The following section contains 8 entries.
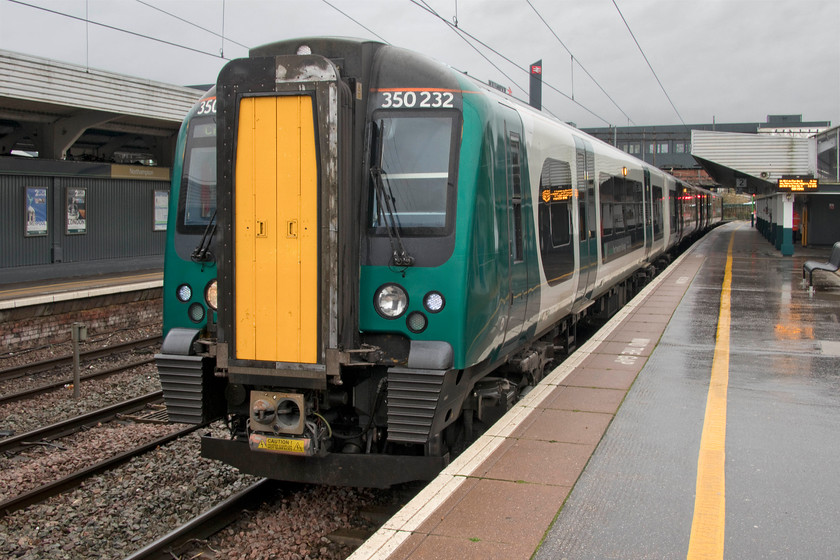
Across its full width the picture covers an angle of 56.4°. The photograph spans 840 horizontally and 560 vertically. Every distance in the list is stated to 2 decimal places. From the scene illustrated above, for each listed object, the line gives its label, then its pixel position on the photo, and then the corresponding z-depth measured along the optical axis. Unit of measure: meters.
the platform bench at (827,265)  16.77
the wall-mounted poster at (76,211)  19.08
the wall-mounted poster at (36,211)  17.89
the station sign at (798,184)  26.31
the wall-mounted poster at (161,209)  22.14
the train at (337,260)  4.95
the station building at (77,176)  17.11
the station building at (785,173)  27.61
